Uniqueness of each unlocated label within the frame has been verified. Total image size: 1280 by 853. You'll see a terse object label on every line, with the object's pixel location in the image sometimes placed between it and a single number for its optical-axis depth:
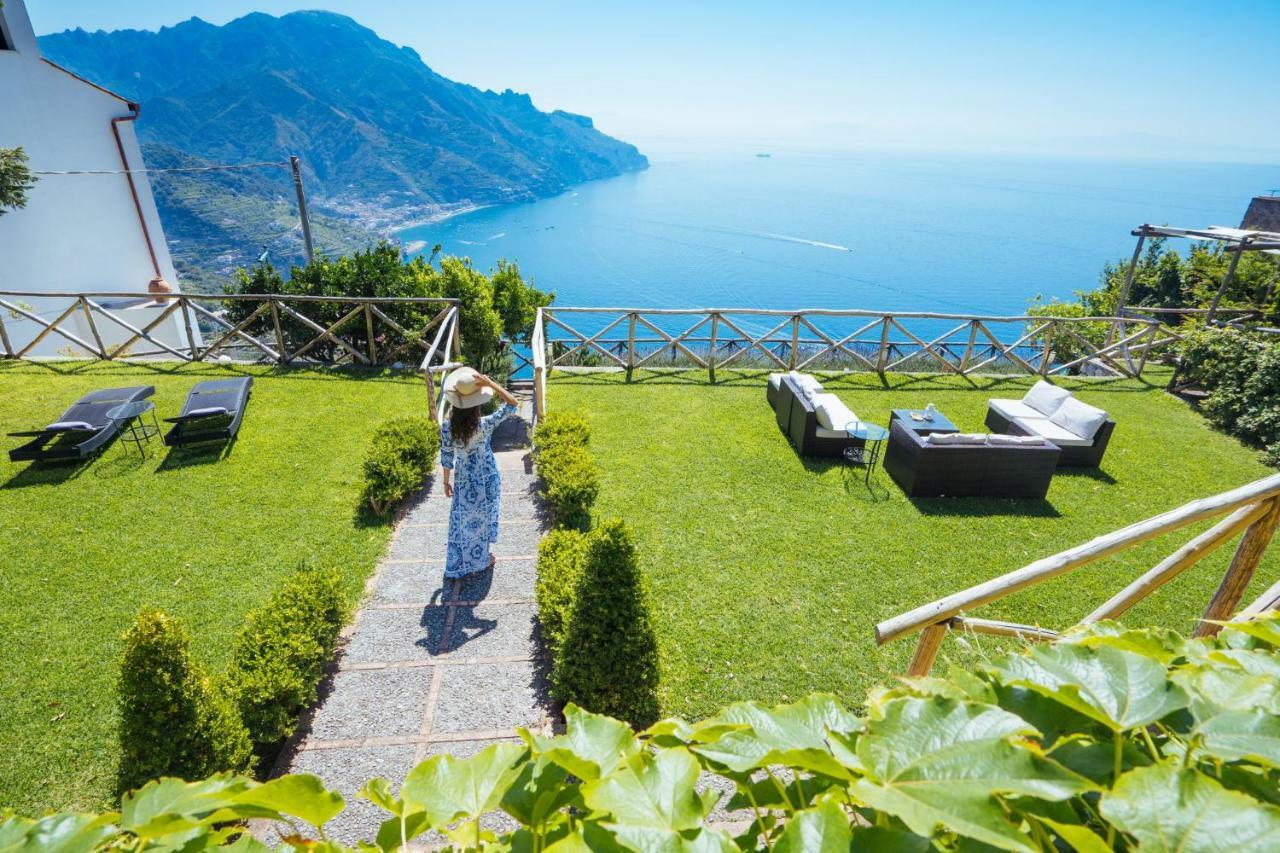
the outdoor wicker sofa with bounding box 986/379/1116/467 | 8.34
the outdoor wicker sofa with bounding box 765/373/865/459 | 8.28
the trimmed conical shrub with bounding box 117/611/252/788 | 3.20
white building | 15.24
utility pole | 14.67
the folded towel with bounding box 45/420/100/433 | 7.22
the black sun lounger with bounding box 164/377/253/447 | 7.63
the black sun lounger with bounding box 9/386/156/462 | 7.06
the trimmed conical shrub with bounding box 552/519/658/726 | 3.99
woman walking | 5.23
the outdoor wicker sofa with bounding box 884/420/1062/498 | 7.37
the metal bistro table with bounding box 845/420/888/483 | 7.96
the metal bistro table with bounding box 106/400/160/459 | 7.75
